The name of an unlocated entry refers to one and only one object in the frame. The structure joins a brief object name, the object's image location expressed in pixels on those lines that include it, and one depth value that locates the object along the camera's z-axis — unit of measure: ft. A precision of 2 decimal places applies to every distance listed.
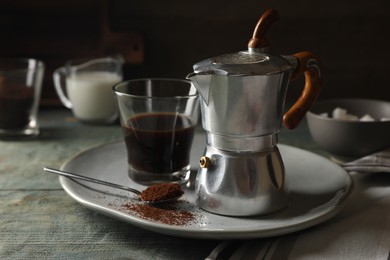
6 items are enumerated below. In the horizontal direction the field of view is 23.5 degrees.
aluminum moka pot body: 2.39
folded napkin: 2.79
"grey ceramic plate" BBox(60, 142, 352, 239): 2.35
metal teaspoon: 2.54
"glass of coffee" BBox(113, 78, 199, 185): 2.71
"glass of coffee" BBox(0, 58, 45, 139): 3.37
